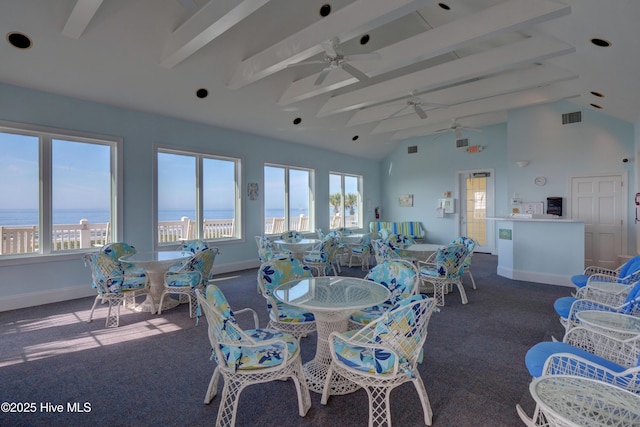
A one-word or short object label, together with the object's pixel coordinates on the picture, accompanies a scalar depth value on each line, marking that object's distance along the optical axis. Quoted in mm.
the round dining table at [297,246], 5727
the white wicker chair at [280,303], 2543
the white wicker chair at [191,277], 3914
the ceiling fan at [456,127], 6788
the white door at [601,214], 6027
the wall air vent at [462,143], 8961
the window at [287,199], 7574
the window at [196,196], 5793
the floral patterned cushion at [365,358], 1768
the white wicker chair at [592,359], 1488
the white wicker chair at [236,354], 1792
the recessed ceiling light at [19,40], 3564
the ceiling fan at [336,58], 3713
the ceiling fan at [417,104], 5430
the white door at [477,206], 8714
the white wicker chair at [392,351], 1728
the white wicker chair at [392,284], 2508
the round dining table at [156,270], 3910
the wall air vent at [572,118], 6238
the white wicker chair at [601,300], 2312
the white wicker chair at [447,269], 4285
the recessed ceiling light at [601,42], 3249
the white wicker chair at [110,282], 3631
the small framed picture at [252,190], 6965
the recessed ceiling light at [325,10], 4695
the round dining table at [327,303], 2148
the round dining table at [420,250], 5031
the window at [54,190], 4324
